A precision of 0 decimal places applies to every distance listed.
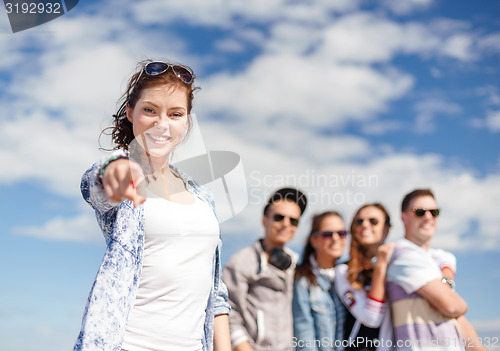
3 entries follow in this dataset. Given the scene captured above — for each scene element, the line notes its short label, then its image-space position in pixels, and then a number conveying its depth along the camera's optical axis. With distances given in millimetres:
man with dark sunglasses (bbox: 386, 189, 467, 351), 4434
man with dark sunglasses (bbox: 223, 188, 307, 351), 4855
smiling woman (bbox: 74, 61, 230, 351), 2090
